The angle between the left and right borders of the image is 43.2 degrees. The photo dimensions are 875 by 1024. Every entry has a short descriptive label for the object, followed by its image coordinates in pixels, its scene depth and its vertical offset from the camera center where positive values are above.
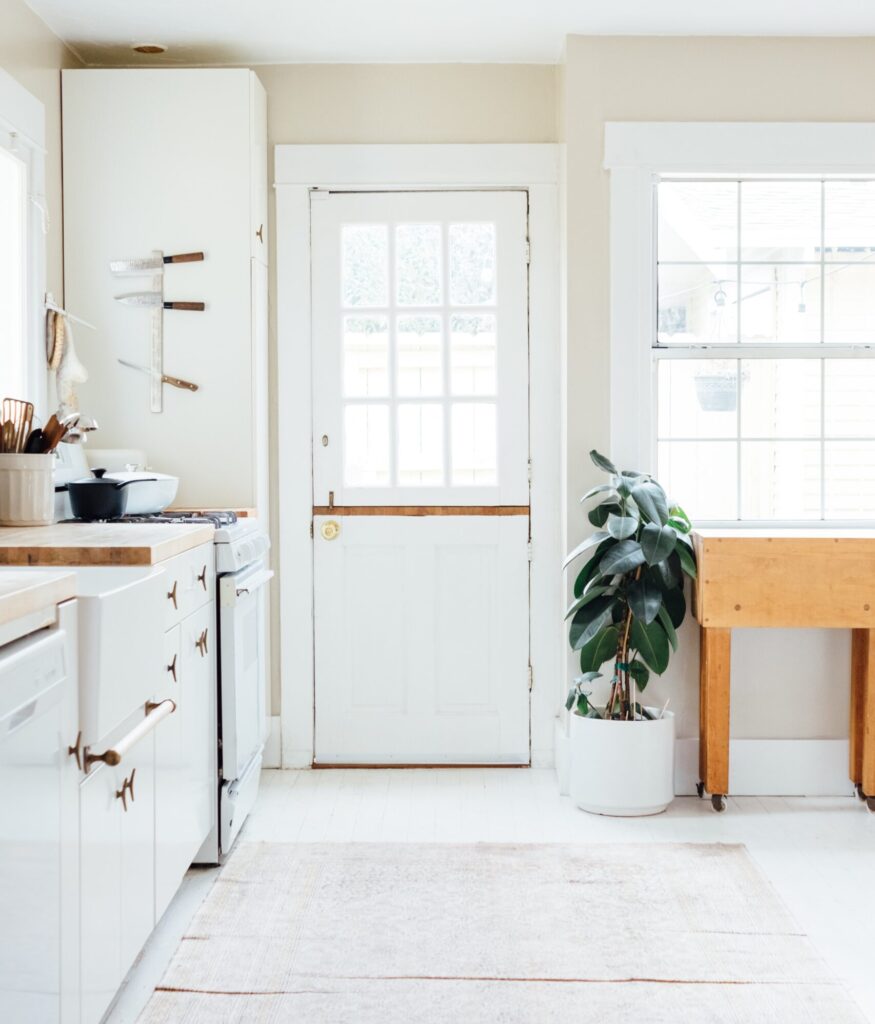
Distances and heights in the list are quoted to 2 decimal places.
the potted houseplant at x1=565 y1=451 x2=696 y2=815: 3.46 -0.61
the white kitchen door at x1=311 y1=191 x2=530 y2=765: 4.03 -0.08
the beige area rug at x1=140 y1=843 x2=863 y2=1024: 2.29 -1.15
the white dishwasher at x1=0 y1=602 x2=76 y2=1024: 1.49 -0.53
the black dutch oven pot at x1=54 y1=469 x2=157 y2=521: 3.03 -0.13
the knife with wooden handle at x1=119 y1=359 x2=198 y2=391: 3.80 +0.24
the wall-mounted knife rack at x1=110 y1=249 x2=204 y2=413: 3.78 +0.50
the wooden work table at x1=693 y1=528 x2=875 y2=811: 3.45 -0.41
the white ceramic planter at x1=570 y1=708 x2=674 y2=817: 3.50 -1.00
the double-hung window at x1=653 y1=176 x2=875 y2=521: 3.82 +0.36
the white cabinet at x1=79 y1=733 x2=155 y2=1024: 1.89 -0.79
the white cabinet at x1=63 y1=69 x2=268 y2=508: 3.75 +0.70
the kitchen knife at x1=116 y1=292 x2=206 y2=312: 3.78 +0.51
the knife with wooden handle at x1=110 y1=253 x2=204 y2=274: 3.76 +0.64
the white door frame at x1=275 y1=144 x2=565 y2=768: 3.98 +0.28
